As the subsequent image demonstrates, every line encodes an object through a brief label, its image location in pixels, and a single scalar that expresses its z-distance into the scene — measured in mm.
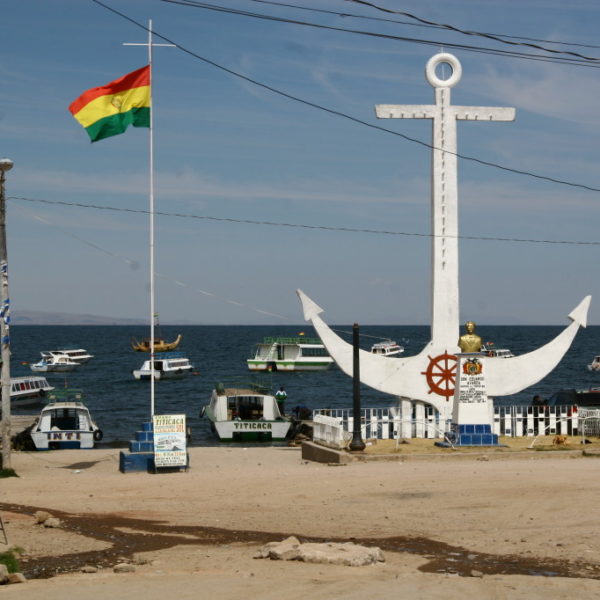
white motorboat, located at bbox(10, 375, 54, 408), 69500
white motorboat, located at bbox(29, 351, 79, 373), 111188
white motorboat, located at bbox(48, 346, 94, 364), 115500
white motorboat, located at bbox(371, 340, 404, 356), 129450
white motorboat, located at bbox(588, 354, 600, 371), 102338
